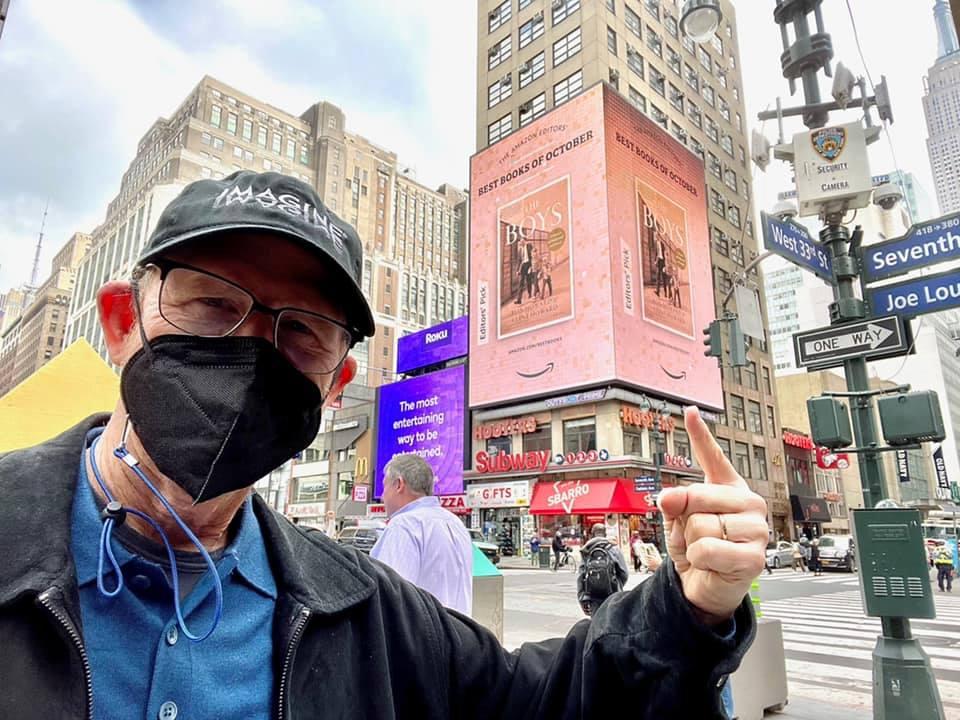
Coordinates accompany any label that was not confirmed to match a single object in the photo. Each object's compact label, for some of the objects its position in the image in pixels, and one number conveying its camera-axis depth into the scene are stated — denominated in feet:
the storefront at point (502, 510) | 119.14
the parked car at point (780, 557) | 96.02
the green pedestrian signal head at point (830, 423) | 19.38
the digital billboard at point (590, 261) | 113.50
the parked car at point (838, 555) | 86.07
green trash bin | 97.14
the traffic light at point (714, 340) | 33.19
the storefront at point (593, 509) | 102.47
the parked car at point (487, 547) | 86.18
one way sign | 19.43
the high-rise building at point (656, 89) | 137.39
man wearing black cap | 3.76
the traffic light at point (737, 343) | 31.96
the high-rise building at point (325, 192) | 302.25
